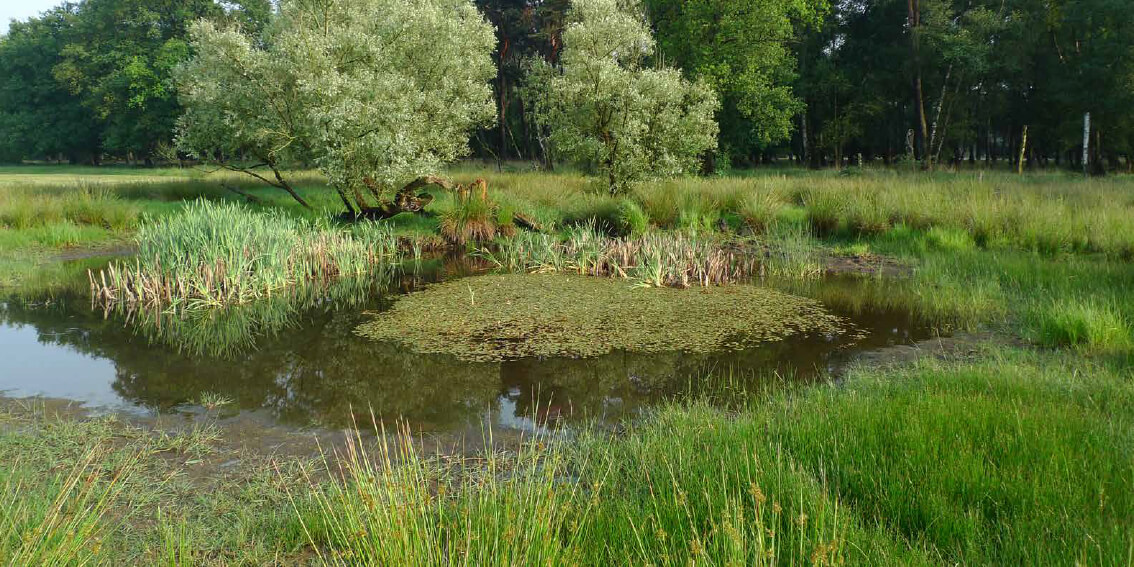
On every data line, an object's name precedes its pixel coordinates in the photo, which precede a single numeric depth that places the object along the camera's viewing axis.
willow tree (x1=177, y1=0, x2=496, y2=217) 14.84
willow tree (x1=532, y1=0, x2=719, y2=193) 16.38
